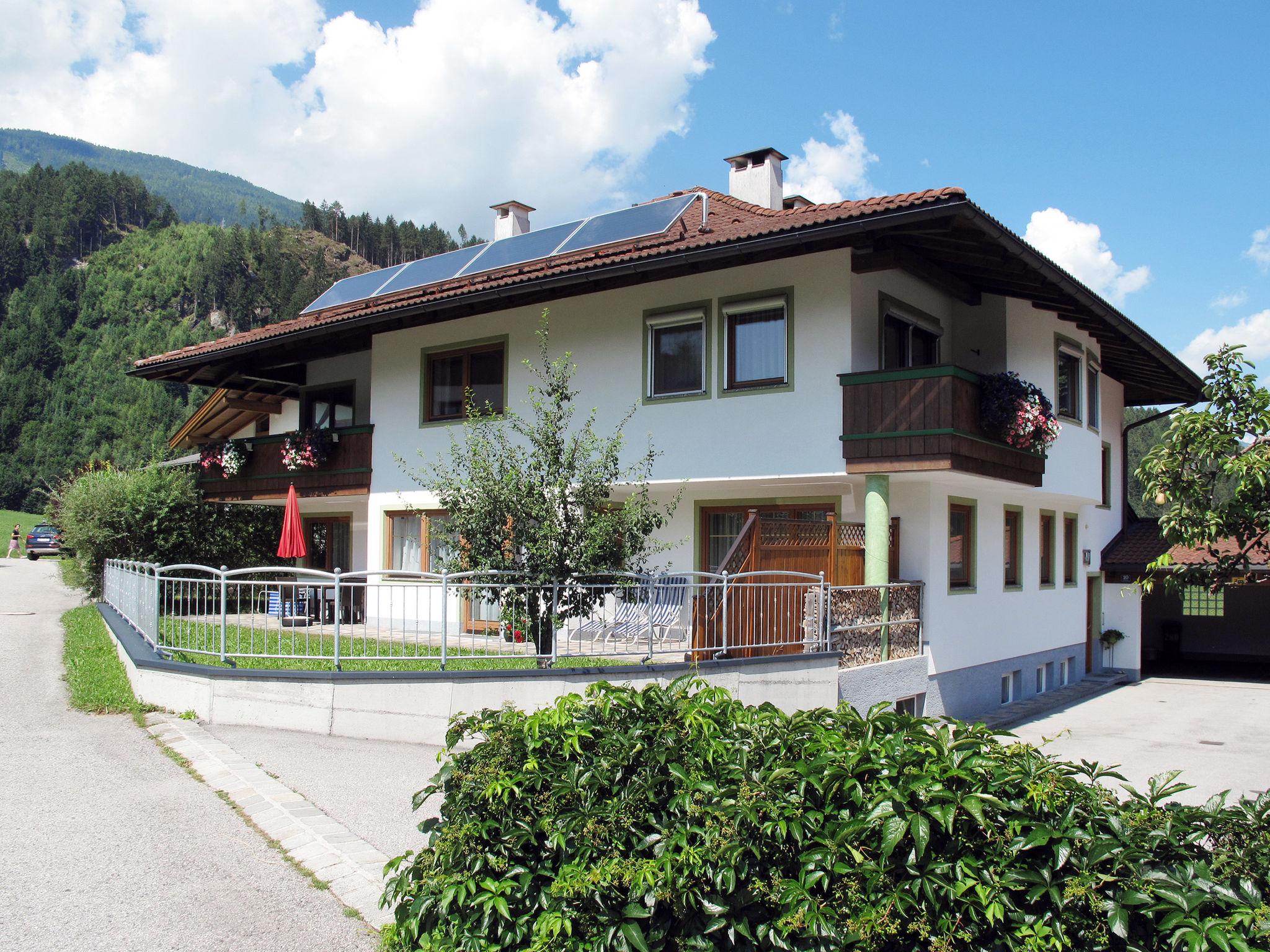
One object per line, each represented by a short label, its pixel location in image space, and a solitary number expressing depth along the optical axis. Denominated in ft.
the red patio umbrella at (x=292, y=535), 53.31
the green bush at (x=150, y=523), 67.92
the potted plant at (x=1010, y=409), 41.27
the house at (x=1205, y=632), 83.15
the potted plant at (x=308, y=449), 60.90
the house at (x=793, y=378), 40.45
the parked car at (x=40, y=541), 166.71
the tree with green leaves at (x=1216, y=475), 15.39
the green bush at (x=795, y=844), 10.13
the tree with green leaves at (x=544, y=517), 34.78
